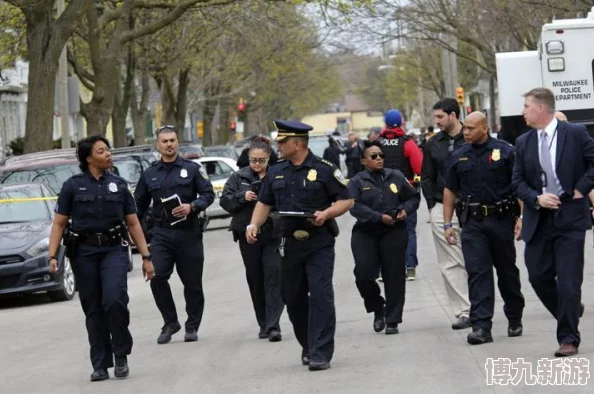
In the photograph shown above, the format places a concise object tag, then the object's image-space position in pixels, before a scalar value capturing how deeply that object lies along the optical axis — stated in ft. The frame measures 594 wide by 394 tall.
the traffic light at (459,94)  158.81
